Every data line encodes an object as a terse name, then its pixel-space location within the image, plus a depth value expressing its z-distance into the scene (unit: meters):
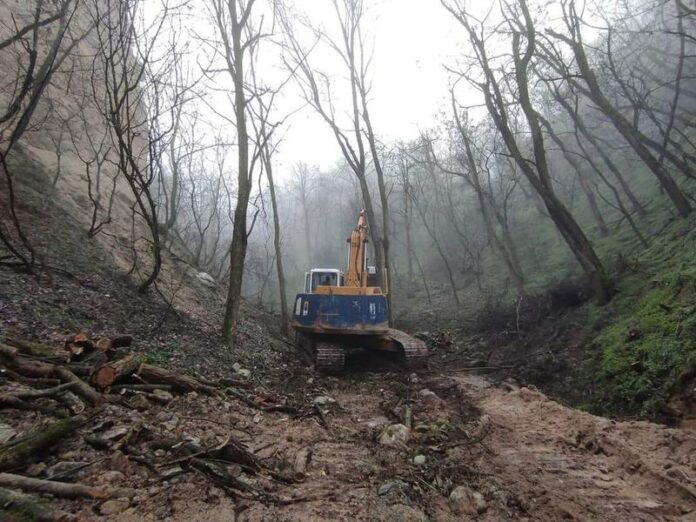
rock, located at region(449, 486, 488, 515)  3.48
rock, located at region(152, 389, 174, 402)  4.86
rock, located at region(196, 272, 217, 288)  14.63
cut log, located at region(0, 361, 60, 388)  4.16
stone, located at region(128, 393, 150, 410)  4.47
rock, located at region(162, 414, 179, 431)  4.20
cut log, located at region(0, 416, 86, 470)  2.94
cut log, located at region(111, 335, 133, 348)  5.70
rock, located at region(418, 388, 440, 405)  6.91
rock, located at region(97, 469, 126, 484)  3.11
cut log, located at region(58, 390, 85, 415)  3.92
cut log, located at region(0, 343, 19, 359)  4.38
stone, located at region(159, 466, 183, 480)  3.28
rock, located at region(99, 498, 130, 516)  2.76
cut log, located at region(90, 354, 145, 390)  4.64
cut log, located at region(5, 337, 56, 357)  4.79
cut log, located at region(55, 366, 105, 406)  4.19
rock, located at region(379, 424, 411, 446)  4.87
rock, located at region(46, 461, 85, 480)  3.00
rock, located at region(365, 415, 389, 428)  5.68
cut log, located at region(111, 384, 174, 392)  4.77
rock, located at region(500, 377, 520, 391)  7.66
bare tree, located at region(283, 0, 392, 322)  15.50
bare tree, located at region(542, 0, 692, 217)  11.46
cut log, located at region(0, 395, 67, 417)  3.67
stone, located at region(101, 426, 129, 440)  3.63
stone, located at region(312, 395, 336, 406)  6.71
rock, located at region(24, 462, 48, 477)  2.97
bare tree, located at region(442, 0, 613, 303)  9.65
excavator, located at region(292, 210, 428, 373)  10.05
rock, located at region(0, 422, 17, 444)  3.24
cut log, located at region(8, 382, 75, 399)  3.81
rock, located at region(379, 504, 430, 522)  3.26
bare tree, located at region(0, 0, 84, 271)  5.17
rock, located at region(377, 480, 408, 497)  3.61
